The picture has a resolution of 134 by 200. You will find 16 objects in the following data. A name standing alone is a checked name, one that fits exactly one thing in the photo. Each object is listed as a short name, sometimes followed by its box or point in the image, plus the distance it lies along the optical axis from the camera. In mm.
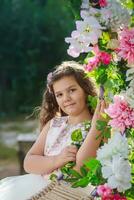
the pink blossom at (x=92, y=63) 3023
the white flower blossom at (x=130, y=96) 2820
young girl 3547
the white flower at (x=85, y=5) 2961
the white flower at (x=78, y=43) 2971
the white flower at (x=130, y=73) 2818
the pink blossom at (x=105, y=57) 2986
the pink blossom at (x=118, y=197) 2838
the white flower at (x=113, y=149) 2760
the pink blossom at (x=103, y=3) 2938
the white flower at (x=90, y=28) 2908
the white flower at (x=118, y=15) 2822
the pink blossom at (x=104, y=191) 2824
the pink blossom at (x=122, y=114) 2857
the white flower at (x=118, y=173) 2705
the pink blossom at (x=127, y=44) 2812
